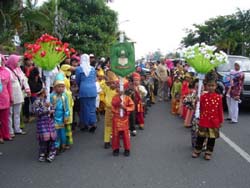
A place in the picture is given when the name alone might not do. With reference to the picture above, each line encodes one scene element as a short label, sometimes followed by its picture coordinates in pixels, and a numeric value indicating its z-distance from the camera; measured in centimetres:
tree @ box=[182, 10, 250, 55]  1986
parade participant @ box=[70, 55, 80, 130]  576
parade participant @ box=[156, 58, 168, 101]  1032
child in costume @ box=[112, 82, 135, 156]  443
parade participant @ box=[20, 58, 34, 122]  614
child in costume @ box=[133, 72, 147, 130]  604
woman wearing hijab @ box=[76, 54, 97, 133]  548
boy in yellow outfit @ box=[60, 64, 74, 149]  459
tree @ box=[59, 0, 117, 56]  1338
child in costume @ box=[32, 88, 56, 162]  415
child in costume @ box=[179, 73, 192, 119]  712
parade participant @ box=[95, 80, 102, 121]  637
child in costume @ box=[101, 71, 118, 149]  483
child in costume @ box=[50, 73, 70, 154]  438
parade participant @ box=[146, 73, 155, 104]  925
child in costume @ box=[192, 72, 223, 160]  426
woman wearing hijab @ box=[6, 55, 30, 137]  536
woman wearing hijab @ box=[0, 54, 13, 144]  495
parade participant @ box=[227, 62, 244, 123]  678
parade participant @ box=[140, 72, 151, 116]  770
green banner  440
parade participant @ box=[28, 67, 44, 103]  600
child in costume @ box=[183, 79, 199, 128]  510
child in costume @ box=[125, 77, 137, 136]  564
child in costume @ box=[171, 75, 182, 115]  798
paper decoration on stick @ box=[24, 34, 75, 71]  414
